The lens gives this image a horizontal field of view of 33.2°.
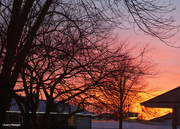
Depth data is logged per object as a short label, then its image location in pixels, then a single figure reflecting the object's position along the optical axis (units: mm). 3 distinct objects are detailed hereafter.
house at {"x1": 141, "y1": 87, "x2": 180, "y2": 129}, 17131
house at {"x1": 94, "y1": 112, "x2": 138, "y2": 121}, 128600
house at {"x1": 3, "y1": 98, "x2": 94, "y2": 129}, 30541
